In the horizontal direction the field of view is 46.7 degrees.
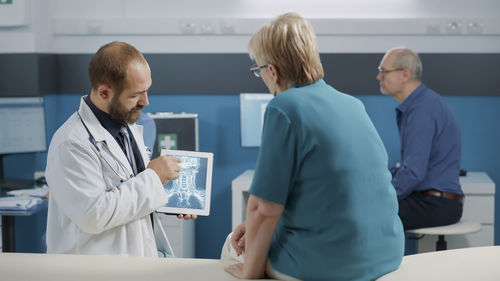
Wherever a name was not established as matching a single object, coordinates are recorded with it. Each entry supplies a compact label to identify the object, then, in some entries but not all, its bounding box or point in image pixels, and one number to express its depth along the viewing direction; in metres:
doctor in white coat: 1.74
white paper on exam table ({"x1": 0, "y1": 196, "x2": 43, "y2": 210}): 3.05
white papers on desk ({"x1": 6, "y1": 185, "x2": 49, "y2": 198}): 3.29
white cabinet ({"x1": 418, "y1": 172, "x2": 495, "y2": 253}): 3.50
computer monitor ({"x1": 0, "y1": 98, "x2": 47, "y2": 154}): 3.61
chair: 3.09
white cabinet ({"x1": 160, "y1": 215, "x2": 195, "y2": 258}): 3.69
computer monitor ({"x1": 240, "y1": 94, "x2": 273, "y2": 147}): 4.03
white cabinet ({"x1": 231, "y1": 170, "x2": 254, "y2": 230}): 3.58
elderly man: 3.13
